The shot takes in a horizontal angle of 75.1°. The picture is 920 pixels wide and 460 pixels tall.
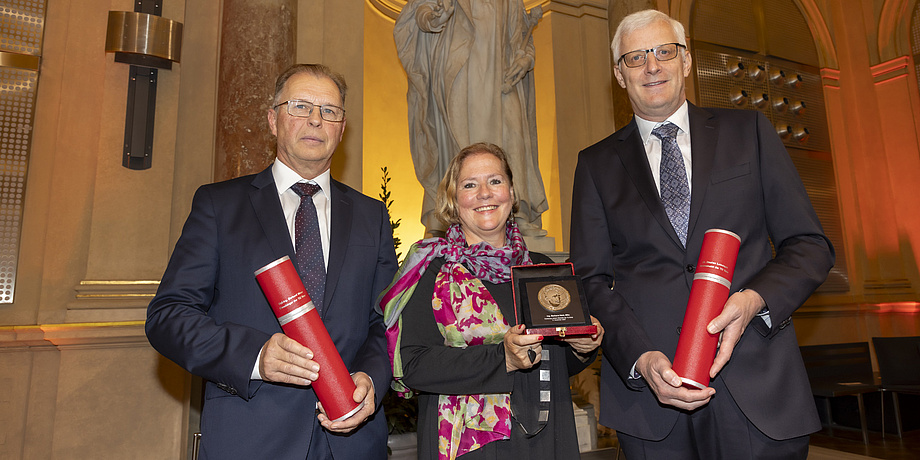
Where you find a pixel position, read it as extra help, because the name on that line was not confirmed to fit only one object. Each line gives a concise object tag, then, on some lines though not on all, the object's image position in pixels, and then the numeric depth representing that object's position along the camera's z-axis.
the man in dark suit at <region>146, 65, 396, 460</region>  1.55
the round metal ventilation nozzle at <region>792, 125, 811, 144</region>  8.92
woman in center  1.75
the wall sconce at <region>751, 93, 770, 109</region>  8.59
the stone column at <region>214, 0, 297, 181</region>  4.16
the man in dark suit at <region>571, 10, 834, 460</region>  1.49
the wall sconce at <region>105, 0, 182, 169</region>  4.33
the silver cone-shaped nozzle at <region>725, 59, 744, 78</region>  8.40
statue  4.29
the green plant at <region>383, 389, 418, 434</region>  3.86
